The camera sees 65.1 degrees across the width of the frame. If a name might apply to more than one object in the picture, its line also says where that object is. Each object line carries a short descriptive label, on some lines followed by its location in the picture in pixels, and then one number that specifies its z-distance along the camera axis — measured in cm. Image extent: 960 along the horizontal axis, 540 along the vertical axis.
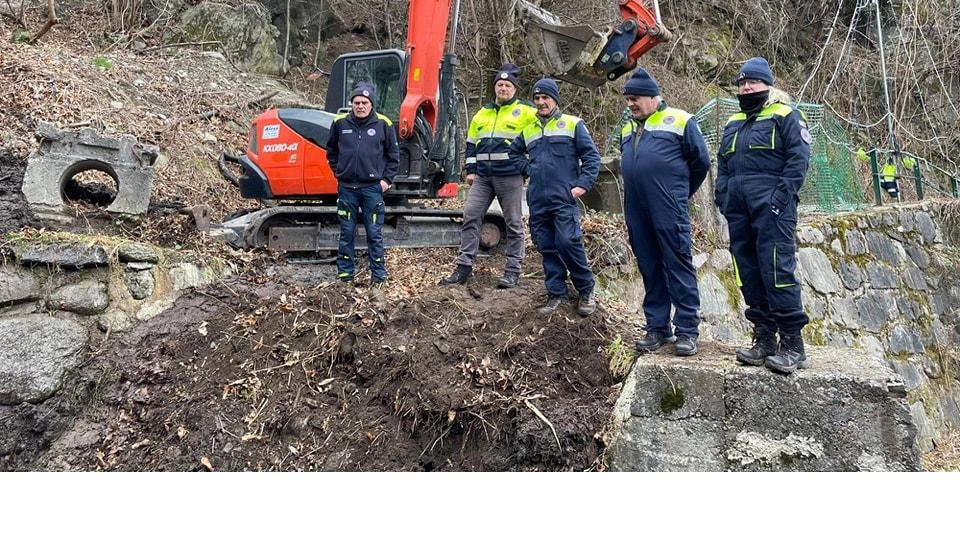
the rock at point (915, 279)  1015
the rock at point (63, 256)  549
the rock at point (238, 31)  1301
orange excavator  723
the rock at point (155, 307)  557
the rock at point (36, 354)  500
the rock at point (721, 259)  797
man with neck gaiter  389
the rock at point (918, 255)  1045
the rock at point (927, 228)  1091
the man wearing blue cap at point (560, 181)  517
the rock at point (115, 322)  543
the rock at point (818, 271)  863
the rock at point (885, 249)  981
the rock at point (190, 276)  582
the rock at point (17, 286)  534
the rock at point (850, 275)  912
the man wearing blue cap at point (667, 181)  439
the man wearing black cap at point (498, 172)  567
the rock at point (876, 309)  916
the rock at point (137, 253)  566
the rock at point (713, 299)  757
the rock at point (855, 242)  940
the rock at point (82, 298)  545
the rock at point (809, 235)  878
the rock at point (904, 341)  938
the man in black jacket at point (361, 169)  614
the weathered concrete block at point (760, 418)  377
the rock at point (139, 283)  563
